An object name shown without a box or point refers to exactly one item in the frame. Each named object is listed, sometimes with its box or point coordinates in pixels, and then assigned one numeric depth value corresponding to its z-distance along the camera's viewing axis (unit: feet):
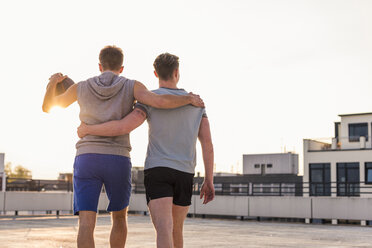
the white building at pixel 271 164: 174.91
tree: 286.66
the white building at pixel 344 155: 127.13
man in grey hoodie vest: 12.85
